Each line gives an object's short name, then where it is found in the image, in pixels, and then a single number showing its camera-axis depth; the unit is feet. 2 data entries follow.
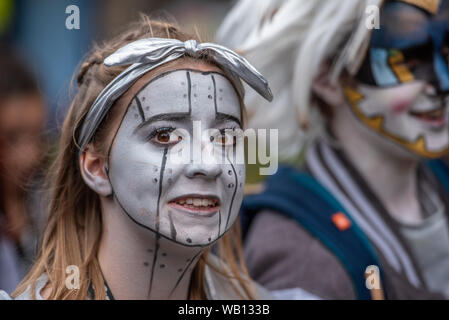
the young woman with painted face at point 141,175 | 6.53
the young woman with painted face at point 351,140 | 7.46
